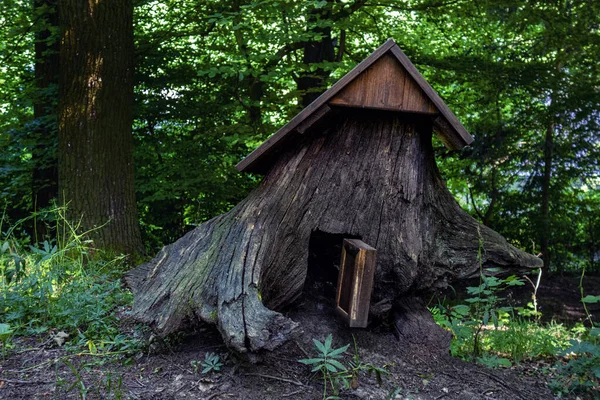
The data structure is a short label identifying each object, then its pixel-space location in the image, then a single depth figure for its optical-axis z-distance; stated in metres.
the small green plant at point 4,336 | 3.25
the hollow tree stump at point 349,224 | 3.82
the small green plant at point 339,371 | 3.09
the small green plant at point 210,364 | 3.37
